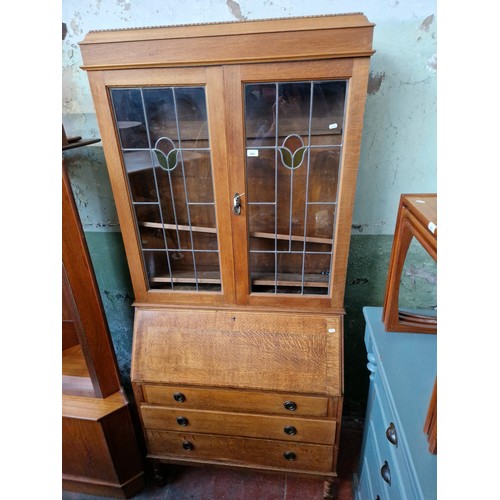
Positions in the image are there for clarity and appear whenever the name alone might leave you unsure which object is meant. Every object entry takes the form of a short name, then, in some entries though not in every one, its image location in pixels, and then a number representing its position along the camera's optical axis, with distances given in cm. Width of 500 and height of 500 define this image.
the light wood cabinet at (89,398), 122
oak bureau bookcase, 94
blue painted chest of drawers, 72
